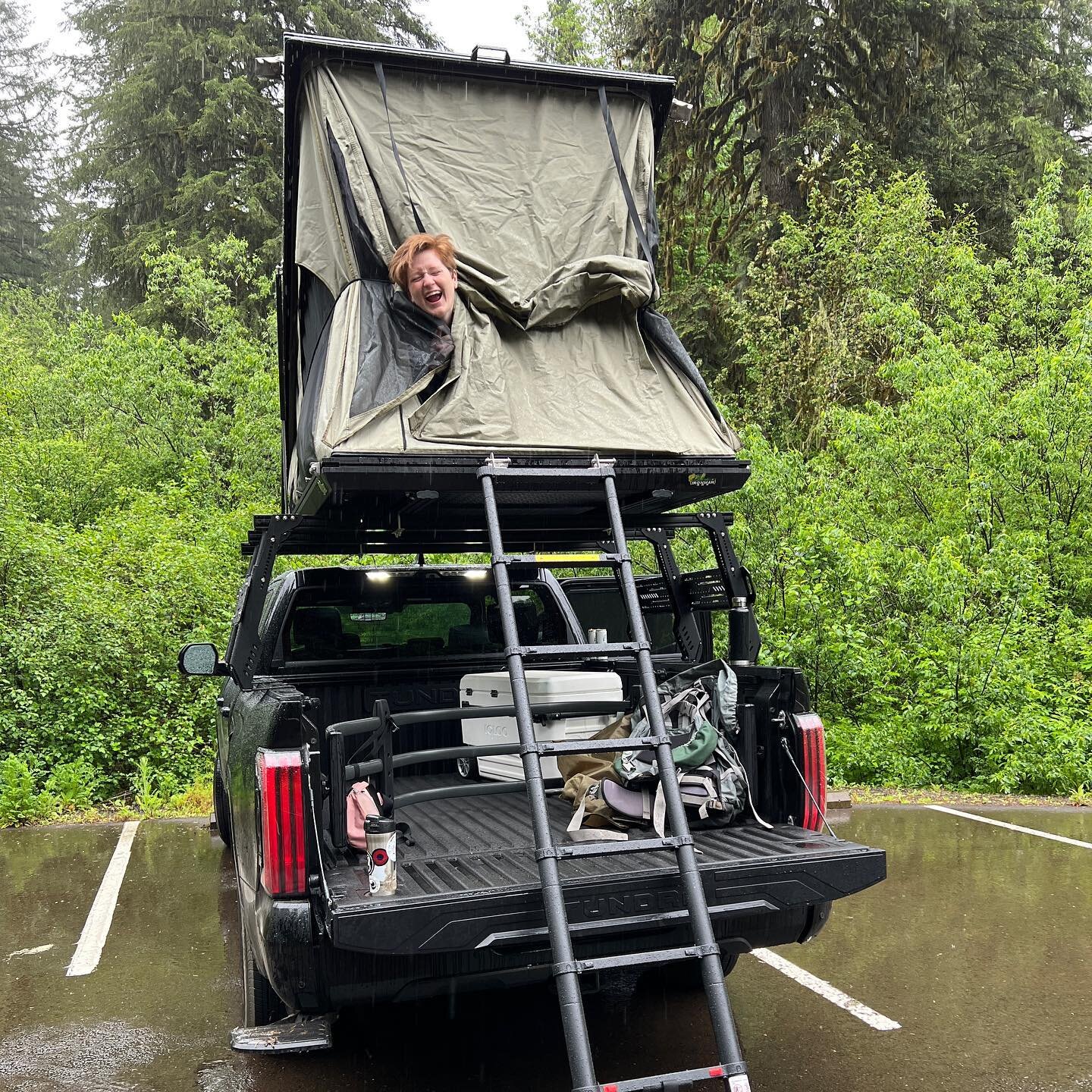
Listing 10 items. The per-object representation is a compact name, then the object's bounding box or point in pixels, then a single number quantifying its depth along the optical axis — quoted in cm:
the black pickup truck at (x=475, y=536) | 326
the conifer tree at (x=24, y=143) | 3341
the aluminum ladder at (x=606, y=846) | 296
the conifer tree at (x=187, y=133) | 2125
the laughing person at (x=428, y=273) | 410
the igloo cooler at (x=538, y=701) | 477
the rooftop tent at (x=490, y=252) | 407
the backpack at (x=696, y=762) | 398
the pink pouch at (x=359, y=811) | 364
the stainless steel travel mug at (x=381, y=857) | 324
